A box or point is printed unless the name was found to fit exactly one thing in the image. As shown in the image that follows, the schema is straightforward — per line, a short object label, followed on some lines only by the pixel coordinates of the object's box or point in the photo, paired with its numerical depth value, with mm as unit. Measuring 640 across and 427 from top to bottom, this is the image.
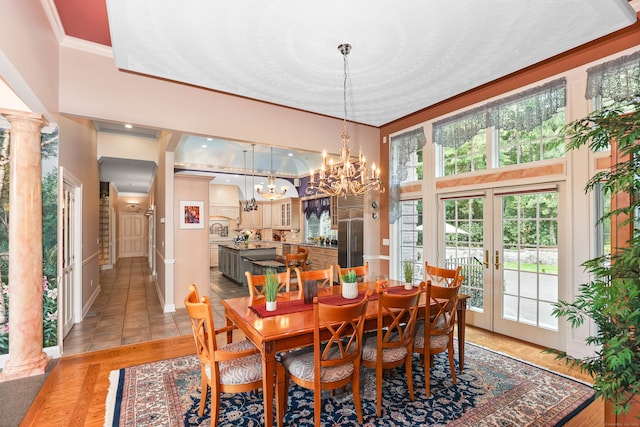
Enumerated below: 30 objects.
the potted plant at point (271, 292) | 2447
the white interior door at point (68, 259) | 3893
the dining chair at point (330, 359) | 1998
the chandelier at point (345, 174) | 3021
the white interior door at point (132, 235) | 13508
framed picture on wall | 5188
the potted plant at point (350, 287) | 2732
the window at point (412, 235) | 4992
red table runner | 2430
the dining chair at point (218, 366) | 2018
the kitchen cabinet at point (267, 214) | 10758
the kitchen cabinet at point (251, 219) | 10914
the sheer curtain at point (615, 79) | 2783
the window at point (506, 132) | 3406
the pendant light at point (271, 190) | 7090
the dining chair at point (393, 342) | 2275
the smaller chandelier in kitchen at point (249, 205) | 8362
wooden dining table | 1959
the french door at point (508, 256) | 3531
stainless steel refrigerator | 6234
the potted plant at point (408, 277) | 3174
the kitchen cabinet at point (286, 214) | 9688
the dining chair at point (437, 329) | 2537
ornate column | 2908
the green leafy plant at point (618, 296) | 1394
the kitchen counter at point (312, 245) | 7604
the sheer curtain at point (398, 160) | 4965
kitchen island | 7102
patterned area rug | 2252
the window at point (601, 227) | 3041
